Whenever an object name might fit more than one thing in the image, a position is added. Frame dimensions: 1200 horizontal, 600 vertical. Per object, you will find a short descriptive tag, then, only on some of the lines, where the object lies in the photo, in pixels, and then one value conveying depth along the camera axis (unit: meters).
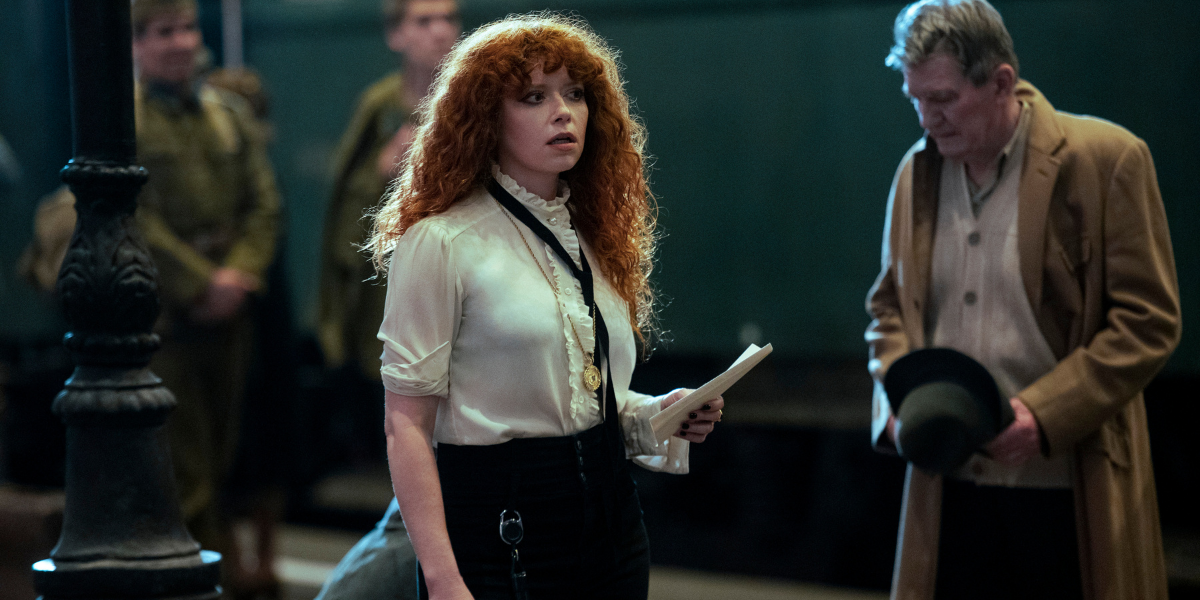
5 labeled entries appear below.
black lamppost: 5.35
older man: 5.45
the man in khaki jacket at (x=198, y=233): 9.12
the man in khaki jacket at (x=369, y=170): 9.14
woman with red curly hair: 4.11
